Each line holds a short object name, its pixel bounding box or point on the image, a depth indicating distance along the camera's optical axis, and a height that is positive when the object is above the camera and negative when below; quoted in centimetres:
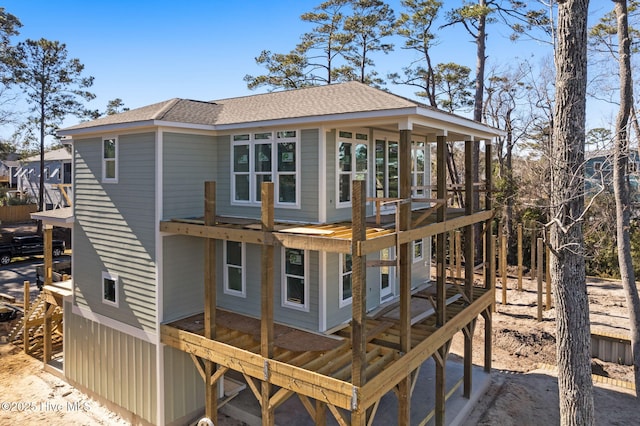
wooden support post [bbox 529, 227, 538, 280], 2069 -298
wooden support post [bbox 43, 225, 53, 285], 1315 -171
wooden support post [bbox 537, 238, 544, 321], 1658 -291
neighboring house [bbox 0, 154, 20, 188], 4569 +327
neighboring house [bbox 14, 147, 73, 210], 3231 +253
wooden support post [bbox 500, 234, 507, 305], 1856 -301
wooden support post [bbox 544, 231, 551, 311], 1733 -336
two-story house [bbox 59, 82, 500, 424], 781 -89
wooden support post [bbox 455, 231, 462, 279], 1658 -208
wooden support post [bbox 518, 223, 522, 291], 1919 -224
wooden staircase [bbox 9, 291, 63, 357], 1375 -455
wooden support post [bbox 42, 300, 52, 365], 1312 -416
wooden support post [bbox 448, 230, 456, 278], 2027 -217
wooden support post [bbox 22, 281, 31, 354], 1434 -409
